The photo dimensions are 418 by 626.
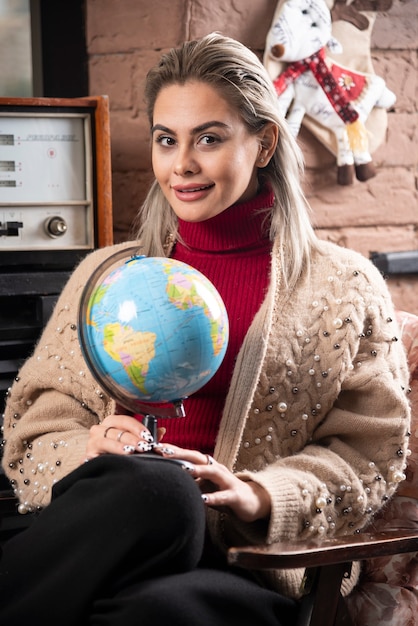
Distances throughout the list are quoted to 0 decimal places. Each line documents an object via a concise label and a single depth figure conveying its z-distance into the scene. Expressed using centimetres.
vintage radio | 205
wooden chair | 145
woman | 154
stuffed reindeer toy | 237
